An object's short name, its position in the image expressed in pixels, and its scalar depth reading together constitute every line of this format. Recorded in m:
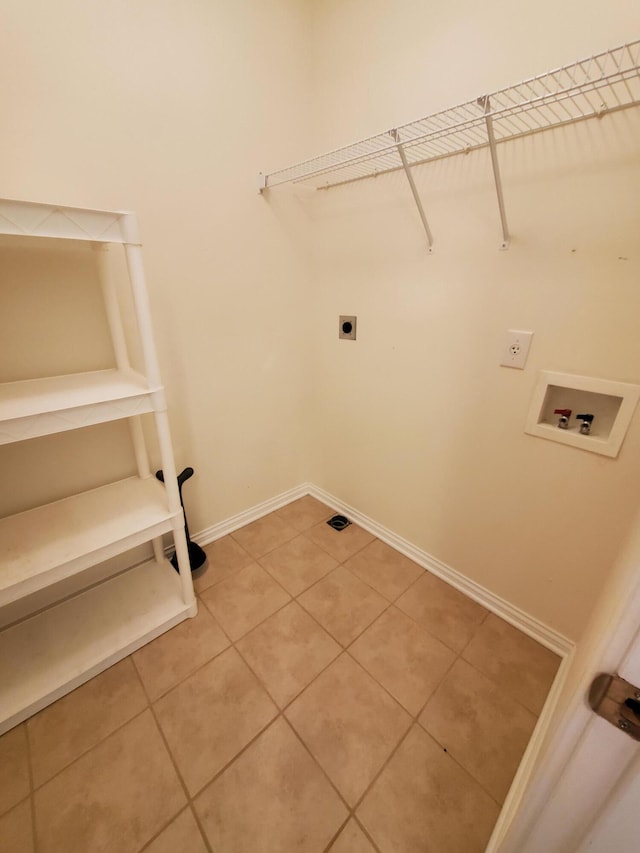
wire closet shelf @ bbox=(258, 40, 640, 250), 0.81
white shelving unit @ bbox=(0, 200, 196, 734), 0.86
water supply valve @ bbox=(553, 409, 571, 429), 1.08
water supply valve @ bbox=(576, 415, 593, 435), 1.05
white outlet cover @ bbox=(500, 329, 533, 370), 1.10
